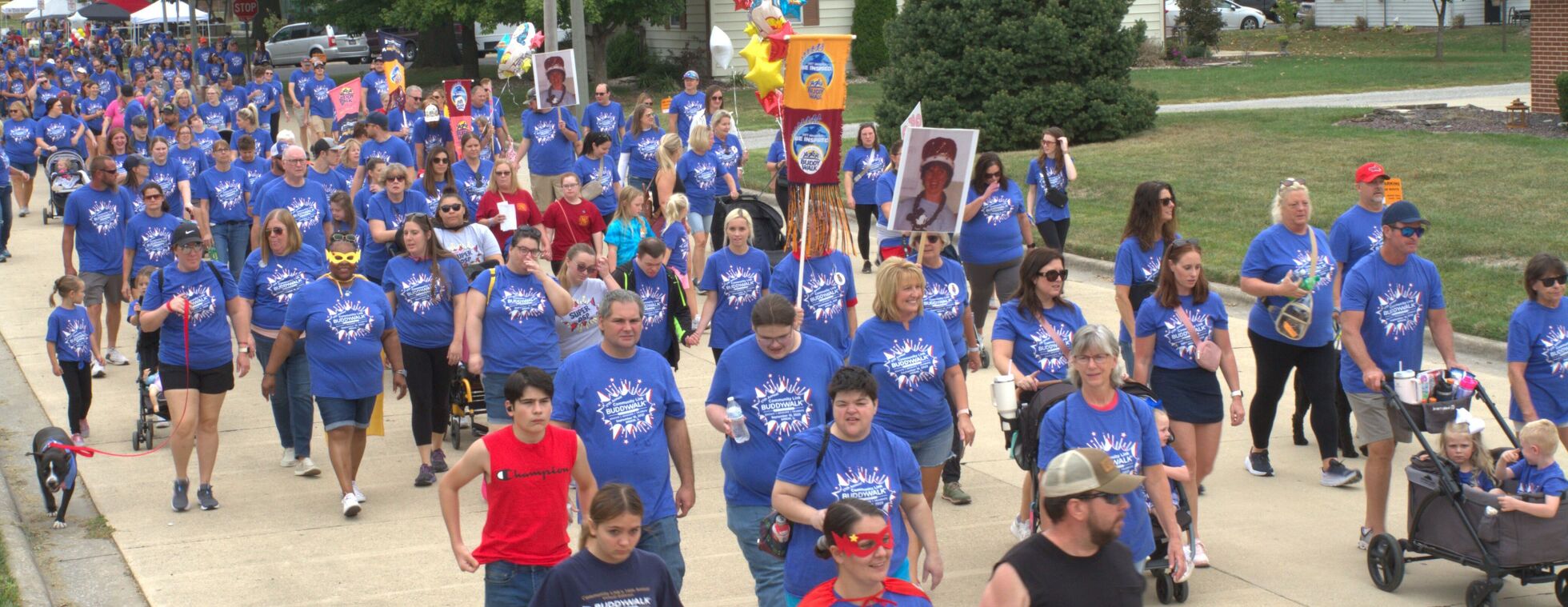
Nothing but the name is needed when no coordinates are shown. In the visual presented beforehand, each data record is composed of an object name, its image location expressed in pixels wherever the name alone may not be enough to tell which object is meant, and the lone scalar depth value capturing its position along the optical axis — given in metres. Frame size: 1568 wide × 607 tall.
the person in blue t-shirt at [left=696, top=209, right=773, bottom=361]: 9.66
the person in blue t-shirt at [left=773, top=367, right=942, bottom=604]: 5.77
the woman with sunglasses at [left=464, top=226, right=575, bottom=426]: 8.98
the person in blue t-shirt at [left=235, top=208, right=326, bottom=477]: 9.97
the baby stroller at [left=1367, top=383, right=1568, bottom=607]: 6.93
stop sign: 42.00
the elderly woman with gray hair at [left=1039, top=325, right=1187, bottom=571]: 6.32
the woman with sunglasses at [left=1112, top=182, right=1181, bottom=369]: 9.38
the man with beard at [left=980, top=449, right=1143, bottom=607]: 4.22
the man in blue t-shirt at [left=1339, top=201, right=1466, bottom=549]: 7.91
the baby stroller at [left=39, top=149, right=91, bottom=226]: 18.89
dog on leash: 9.04
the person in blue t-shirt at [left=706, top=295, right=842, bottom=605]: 6.59
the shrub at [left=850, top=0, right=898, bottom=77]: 39.19
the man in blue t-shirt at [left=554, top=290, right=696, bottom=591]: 6.59
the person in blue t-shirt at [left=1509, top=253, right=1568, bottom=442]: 7.80
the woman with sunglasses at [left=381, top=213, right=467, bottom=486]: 9.59
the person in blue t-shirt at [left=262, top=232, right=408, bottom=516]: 9.05
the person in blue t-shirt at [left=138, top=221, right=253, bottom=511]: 9.44
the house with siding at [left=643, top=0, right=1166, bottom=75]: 39.69
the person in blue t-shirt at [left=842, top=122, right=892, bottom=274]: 15.27
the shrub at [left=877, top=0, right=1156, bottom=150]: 23.52
